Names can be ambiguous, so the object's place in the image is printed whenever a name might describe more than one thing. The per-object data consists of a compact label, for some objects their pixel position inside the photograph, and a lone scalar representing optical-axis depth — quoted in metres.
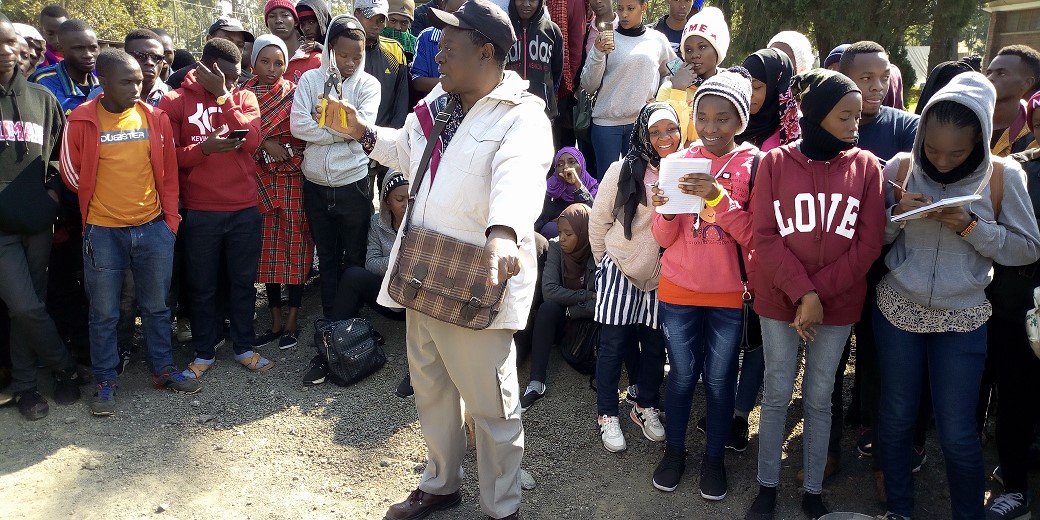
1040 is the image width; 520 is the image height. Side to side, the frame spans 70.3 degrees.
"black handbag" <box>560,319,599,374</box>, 4.84
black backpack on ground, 4.89
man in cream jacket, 2.82
